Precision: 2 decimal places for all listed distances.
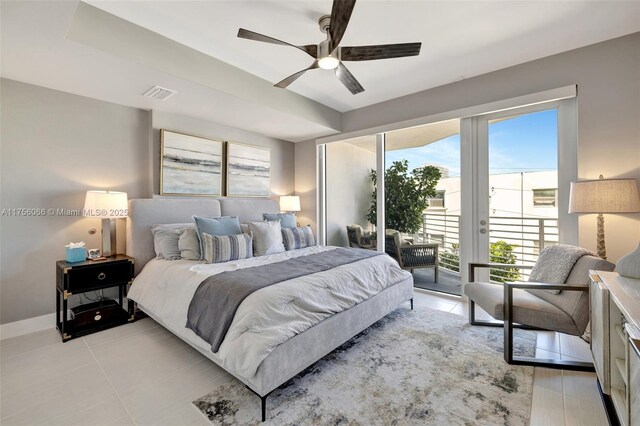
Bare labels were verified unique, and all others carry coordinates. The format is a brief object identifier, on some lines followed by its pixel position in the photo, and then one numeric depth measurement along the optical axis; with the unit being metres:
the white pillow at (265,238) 3.26
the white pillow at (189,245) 2.91
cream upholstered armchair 2.02
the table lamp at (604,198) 2.16
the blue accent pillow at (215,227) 3.02
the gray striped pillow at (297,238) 3.57
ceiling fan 1.83
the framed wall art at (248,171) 4.23
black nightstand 2.54
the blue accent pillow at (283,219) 3.98
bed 1.69
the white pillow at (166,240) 2.99
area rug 1.63
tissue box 2.69
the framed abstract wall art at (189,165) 3.54
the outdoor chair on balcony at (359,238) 4.50
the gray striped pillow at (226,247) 2.80
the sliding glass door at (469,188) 2.98
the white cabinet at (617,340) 1.19
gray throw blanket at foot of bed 1.86
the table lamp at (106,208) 2.79
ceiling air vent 2.85
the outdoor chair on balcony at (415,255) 3.91
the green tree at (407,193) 3.92
